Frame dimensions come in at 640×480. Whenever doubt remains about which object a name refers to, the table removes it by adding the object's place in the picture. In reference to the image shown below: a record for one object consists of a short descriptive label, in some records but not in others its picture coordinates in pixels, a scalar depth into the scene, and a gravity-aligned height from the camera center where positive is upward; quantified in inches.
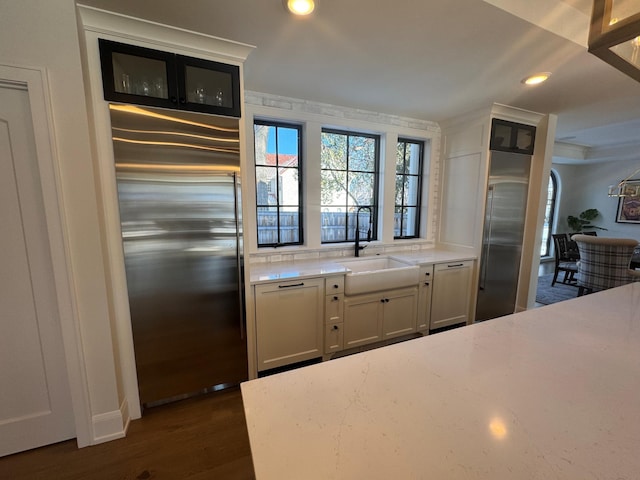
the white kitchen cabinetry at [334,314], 90.7 -37.3
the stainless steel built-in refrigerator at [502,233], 116.6 -11.3
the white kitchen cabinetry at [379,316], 95.7 -40.9
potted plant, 244.5 -11.2
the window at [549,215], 255.3 -6.9
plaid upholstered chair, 127.6 -27.5
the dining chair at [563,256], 191.0 -34.7
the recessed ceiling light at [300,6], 53.5 +41.1
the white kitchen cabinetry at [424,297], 108.0 -37.0
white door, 53.2 -22.1
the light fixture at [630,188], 217.5 +16.9
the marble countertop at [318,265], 84.9 -21.9
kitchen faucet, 116.6 -10.6
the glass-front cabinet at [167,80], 61.2 +31.3
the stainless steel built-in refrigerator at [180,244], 63.9 -9.8
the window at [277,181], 103.8 +10.2
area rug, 163.4 -55.6
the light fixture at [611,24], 28.2 +19.9
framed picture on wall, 223.8 +1.1
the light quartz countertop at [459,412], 22.0 -21.2
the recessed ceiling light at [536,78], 81.4 +40.8
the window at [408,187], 133.0 +10.1
